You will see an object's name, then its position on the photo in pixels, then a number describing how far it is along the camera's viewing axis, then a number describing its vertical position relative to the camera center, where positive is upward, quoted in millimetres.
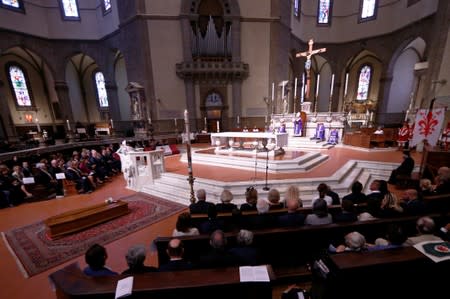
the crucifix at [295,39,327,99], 9716 +2395
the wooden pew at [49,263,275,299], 1294 -1131
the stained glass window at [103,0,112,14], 14109 +7848
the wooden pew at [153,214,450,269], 2258 -1458
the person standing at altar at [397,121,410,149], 8086 -1105
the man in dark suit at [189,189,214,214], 3031 -1393
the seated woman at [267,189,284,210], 2928 -1277
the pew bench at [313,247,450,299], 1419 -1218
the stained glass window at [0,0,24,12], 12371 +7295
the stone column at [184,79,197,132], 12656 +810
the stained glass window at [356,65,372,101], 17806 +2446
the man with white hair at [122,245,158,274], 1717 -1219
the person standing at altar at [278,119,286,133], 10216 -802
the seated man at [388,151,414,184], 5168 -1523
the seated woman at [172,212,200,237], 2414 -1351
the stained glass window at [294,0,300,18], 15385 +7996
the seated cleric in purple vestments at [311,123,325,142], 10164 -1064
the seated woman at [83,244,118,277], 1803 -1282
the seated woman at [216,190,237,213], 2953 -1342
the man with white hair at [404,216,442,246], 1873 -1197
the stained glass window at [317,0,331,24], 17047 +8388
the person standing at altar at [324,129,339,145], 10016 -1312
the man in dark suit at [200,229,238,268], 1709 -1221
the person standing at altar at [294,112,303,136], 10641 -709
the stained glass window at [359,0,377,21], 15516 +7821
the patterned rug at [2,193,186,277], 3146 -2187
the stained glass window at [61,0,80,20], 14773 +8038
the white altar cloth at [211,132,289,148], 7283 -858
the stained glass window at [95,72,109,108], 17922 +2335
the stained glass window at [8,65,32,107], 14719 +2507
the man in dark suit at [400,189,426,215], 2664 -1313
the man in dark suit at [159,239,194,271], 1754 -1306
